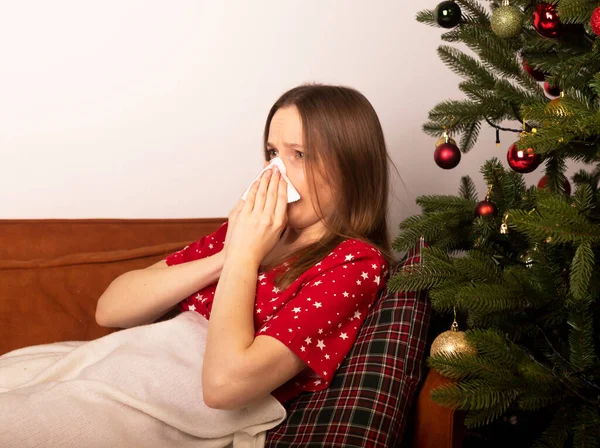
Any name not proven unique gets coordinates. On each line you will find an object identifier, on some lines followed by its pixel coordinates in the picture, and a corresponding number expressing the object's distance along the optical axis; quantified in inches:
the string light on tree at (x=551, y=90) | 52.2
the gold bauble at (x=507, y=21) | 47.0
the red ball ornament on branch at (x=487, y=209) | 51.1
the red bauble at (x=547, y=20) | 44.2
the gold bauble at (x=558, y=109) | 38.9
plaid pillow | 45.9
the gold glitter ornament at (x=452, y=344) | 46.4
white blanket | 44.1
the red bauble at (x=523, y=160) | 47.6
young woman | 46.6
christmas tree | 38.9
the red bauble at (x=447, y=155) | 54.4
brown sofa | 65.4
